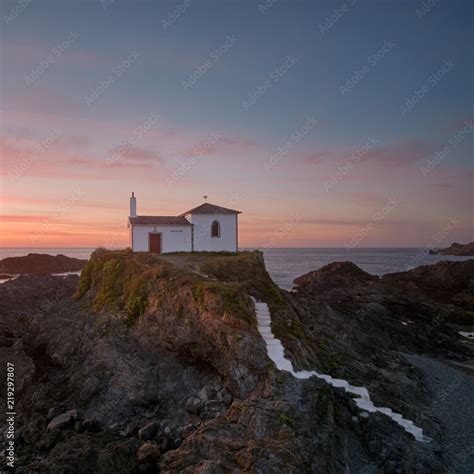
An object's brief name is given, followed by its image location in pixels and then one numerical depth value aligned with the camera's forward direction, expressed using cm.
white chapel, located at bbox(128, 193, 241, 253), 3288
